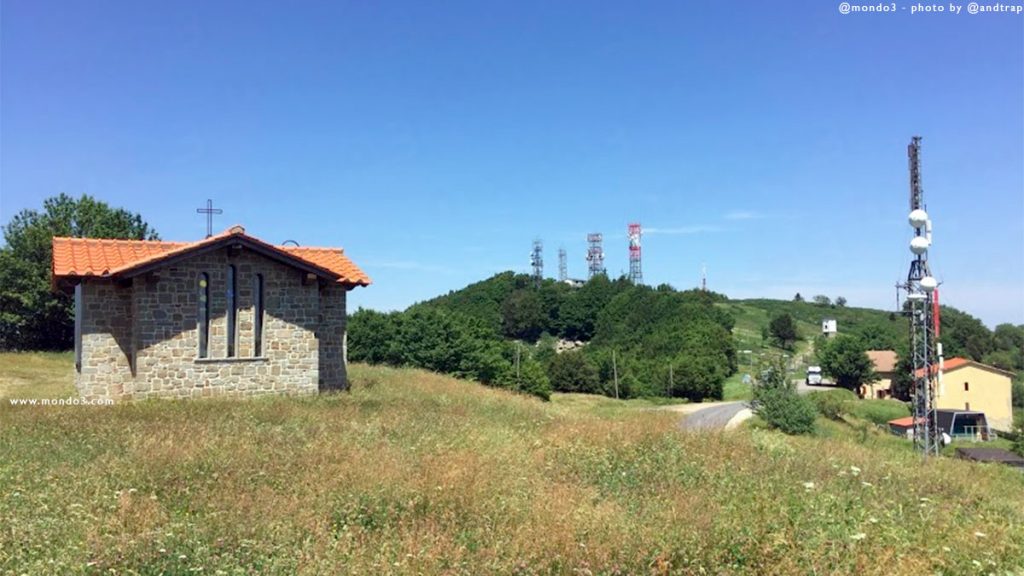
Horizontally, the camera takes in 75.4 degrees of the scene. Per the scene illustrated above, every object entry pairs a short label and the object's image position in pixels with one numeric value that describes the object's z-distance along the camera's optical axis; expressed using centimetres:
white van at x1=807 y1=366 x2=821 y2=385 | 9194
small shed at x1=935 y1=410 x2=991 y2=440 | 6094
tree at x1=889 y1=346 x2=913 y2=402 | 8233
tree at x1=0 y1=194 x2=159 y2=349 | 3744
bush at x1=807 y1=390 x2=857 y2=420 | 5073
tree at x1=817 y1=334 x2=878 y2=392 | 8712
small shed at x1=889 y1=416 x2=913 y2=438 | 5191
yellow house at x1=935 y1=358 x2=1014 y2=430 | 7219
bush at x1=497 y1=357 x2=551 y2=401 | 5942
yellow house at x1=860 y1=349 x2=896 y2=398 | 9138
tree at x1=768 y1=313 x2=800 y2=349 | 12225
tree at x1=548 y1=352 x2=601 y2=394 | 7938
